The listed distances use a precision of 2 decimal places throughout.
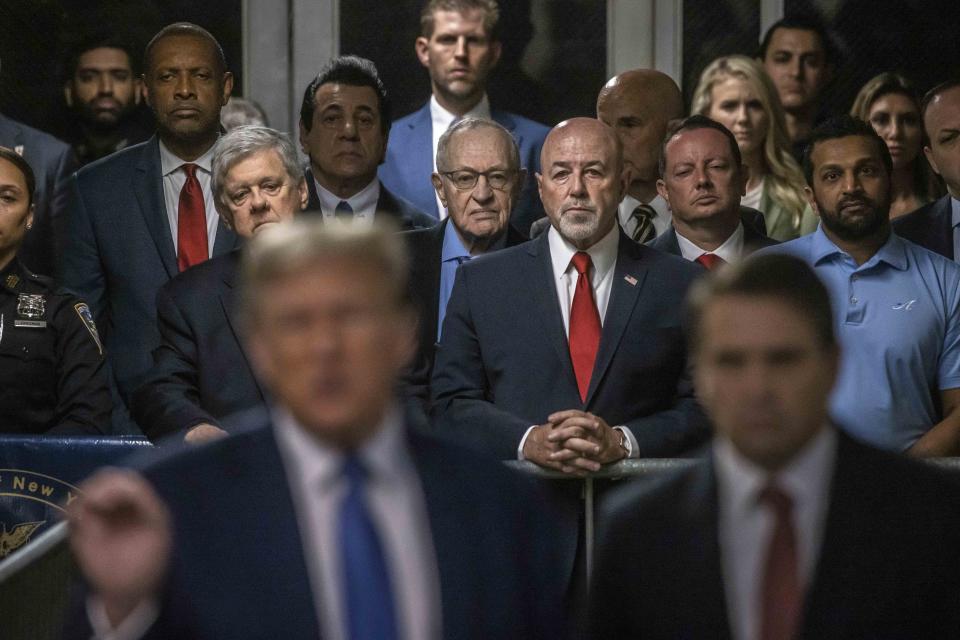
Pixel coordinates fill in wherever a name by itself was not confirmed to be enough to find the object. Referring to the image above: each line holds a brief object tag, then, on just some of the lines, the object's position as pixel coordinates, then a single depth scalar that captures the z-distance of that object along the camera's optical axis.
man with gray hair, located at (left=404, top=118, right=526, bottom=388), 11.73
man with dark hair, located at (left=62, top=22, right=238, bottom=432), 12.46
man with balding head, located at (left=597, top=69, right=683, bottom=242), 13.09
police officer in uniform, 11.28
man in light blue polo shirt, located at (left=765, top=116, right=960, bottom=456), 10.49
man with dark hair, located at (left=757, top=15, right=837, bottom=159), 14.56
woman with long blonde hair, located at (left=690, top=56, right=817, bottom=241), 13.14
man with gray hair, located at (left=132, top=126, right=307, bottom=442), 10.33
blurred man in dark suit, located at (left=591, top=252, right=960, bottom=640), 4.95
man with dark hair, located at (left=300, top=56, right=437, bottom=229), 12.98
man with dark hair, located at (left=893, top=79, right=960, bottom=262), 12.28
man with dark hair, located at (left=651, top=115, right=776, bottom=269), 11.85
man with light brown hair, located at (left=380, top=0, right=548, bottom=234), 14.09
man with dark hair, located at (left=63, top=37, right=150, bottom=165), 14.77
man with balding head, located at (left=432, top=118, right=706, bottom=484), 9.97
